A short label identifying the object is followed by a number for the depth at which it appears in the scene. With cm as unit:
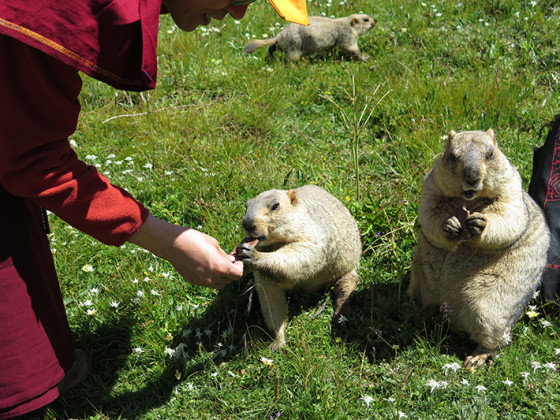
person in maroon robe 191
